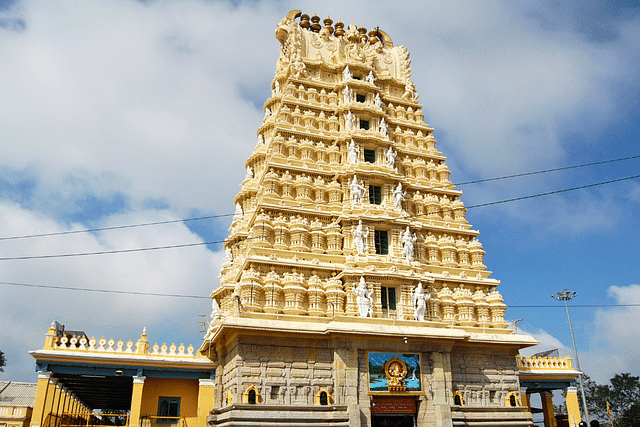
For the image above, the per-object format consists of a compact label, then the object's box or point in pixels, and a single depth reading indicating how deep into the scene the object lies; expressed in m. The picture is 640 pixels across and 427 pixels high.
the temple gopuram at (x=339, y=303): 20.38
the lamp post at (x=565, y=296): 37.44
